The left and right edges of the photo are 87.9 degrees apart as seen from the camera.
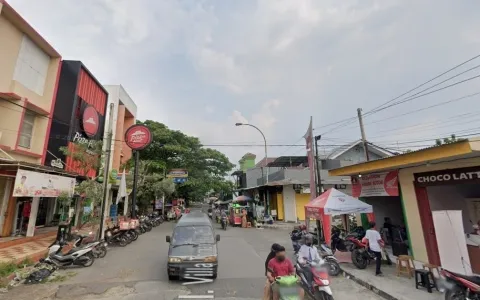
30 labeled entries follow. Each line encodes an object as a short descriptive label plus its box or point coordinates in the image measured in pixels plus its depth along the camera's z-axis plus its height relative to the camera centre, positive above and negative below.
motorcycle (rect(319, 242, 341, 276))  7.82 -1.90
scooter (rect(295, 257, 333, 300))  5.23 -1.67
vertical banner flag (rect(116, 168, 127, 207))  14.14 +1.00
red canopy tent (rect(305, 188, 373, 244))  9.30 -0.16
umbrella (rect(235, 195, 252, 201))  25.51 +0.65
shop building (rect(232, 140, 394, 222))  21.92 +2.24
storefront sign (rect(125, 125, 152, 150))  16.36 +4.52
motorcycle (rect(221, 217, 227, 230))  19.34 -1.38
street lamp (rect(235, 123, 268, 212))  21.31 +2.52
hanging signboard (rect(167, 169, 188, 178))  23.86 +3.01
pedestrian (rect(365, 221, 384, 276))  7.41 -1.26
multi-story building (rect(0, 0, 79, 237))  10.68 +4.51
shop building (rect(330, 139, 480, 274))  5.77 +0.12
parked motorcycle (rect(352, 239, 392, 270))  8.09 -1.71
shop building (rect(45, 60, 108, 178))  14.29 +5.77
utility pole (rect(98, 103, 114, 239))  11.95 +1.51
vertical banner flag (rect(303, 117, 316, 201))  11.56 +2.06
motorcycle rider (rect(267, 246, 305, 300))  4.90 -1.23
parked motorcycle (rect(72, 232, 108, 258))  9.79 -1.58
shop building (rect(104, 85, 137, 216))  22.52 +7.77
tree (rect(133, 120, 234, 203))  27.97 +5.47
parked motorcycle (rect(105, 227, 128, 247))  12.41 -1.49
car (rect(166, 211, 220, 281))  6.77 -1.29
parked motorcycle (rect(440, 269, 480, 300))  4.80 -1.67
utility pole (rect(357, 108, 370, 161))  14.43 +4.24
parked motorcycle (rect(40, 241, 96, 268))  7.86 -1.55
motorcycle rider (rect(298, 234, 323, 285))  5.90 -1.22
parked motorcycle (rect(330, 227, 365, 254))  9.48 -1.54
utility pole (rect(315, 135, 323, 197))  15.32 +3.91
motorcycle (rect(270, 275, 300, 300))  4.28 -1.43
